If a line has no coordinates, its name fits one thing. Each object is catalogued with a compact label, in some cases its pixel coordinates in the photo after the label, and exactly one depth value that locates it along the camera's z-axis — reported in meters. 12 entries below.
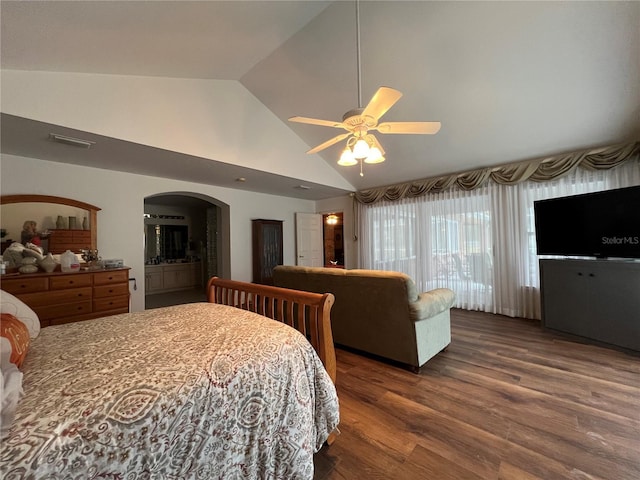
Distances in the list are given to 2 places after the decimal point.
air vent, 2.46
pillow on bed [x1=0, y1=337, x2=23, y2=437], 0.70
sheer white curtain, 3.70
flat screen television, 2.69
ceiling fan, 1.74
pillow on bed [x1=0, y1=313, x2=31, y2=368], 0.94
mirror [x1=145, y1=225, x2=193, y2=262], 6.54
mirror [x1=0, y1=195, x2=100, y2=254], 2.88
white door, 5.97
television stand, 2.59
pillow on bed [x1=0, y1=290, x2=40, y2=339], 1.23
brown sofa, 2.30
